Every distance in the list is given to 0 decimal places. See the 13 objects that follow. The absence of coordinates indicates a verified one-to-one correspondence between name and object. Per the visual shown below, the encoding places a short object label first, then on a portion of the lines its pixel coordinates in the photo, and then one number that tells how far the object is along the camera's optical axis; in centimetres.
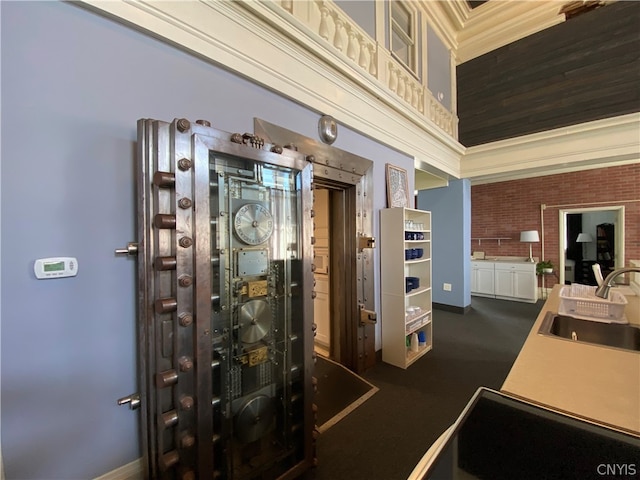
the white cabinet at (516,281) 541
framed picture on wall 299
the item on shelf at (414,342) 304
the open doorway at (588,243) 544
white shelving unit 278
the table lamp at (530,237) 575
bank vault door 112
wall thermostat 106
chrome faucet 147
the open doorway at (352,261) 258
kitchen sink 143
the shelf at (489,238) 632
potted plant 562
